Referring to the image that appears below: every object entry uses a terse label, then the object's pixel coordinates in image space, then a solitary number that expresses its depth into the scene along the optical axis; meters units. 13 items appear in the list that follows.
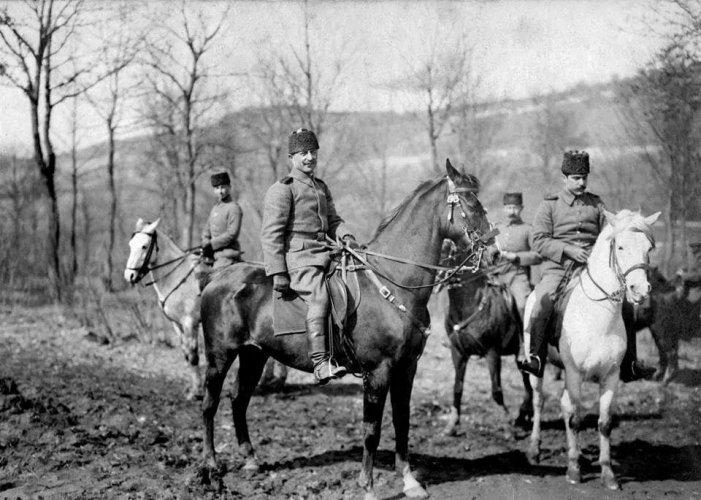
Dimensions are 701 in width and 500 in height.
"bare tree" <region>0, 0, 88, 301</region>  16.61
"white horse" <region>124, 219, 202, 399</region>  9.77
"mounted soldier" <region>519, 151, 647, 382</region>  6.73
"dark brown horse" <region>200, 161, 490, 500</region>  5.62
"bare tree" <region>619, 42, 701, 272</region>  10.04
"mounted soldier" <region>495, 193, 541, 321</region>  8.95
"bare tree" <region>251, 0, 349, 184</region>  18.94
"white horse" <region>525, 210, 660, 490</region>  5.81
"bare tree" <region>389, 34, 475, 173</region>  17.42
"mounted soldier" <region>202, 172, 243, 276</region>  9.54
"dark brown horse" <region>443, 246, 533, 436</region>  8.52
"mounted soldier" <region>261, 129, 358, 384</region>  5.53
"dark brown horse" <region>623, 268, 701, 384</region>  10.99
